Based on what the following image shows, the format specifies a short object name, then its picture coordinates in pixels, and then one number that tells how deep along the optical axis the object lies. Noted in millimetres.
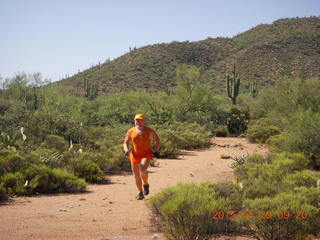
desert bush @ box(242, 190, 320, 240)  5062
